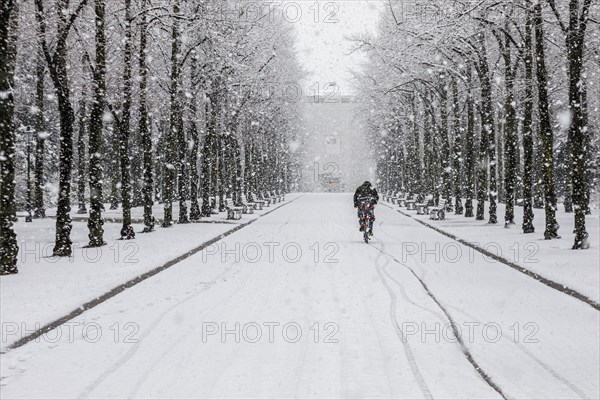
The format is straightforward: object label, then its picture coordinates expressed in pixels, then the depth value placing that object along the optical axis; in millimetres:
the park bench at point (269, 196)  57688
